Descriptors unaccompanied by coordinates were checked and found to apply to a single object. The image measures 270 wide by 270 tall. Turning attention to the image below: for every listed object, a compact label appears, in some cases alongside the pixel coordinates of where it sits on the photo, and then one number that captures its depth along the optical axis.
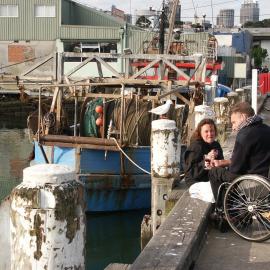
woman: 7.44
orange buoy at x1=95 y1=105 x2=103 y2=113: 13.70
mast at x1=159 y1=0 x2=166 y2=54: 32.28
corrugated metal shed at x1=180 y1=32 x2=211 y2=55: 39.97
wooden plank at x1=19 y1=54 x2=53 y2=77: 15.25
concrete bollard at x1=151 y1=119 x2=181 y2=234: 8.16
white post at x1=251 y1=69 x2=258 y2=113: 14.60
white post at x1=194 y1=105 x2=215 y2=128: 11.20
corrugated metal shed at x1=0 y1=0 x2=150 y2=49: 43.66
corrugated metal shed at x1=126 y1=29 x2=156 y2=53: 43.62
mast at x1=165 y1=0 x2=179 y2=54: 25.32
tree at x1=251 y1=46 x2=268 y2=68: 68.38
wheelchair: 5.96
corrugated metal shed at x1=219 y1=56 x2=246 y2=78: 45.66
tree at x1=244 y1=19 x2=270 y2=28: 139.57
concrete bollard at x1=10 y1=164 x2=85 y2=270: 3.42
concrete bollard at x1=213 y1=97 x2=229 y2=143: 15.65
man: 6.07
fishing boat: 13.22
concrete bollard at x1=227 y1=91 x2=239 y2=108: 18.99
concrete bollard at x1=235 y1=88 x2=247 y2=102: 22.15
